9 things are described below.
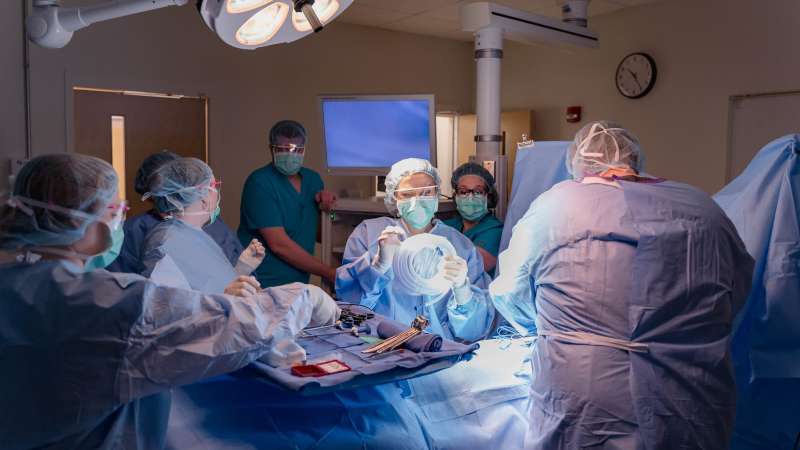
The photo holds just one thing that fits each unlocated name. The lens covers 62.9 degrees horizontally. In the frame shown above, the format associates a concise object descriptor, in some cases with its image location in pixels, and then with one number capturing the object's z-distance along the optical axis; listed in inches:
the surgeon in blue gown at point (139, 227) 89.7
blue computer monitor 116.8
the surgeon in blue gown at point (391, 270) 80.9
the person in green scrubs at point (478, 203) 101.5
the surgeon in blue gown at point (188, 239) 69.5
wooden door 151.5
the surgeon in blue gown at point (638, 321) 59.2
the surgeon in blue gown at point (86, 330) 45.2
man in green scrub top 109.8
